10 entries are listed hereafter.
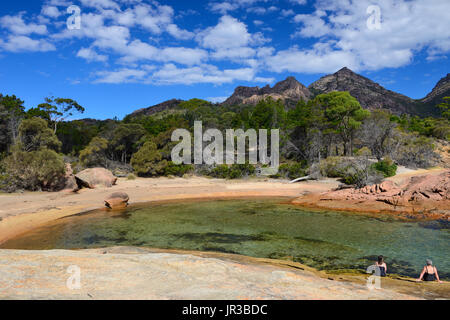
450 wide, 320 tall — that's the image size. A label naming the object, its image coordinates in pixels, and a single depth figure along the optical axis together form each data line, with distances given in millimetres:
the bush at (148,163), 28172
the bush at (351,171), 19416
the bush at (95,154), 28719
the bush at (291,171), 27978
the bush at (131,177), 26484
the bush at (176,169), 28562
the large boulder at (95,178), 21062
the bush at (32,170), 18297
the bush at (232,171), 28484
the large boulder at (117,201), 17052
